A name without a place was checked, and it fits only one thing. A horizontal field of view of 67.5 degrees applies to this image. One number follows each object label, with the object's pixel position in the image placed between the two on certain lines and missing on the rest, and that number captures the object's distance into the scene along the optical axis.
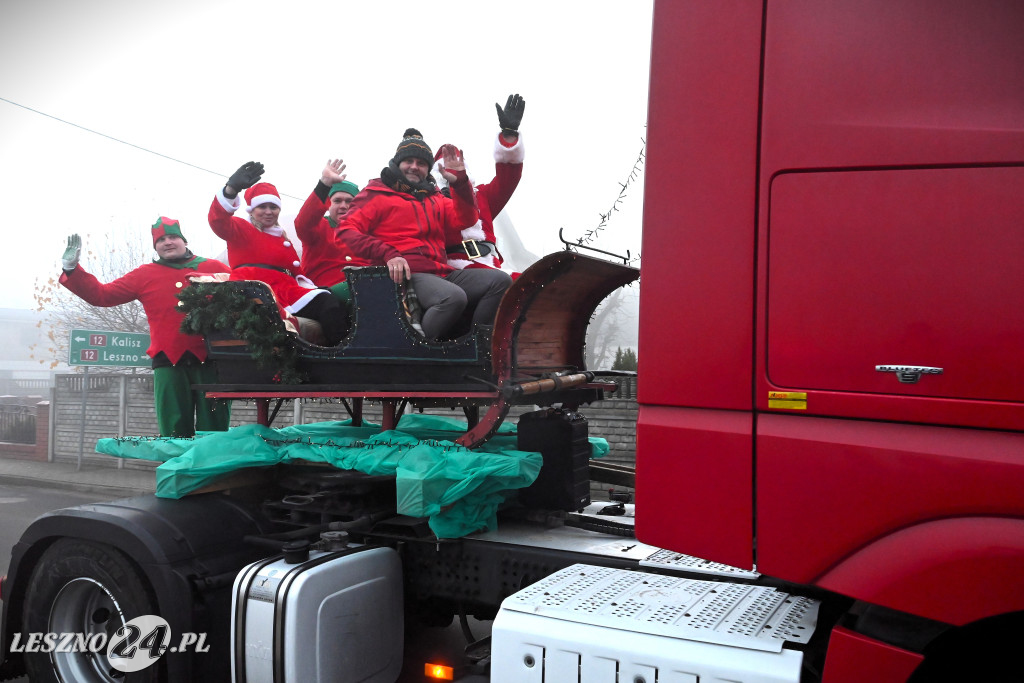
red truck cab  1.76
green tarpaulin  3.02
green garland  3.64
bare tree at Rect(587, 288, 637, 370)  20.52
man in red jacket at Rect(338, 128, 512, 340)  3.64
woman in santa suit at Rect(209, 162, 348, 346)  4.12
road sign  11.45
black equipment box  3.56
